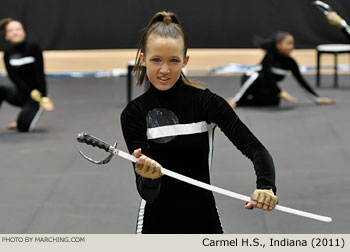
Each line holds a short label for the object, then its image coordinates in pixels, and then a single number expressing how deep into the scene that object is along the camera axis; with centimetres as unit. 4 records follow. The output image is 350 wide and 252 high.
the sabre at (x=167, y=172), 419
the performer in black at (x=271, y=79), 1344
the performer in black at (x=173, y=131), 451
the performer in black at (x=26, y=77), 1167
